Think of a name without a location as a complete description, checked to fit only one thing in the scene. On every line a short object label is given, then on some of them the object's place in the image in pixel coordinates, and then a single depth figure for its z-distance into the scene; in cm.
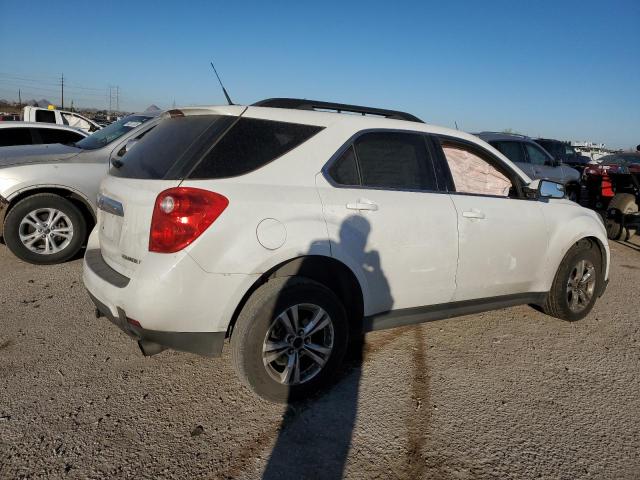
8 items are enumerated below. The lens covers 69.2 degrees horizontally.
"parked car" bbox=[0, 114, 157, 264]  514
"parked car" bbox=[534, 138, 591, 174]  1585
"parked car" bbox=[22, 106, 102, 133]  1437
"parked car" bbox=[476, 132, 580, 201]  1060
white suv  246
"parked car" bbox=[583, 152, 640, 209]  941
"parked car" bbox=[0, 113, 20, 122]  2802
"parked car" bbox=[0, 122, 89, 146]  711
